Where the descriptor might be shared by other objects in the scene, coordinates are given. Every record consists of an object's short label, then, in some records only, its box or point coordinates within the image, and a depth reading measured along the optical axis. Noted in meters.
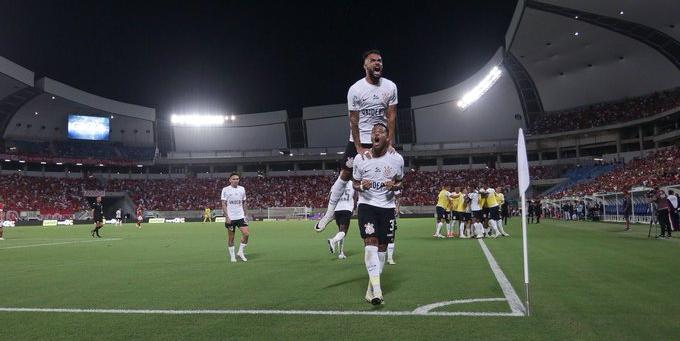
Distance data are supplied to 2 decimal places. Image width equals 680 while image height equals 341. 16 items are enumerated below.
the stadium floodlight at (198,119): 77.69
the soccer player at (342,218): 11.77
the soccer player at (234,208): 12.30
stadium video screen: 69.38
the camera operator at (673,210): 20.12
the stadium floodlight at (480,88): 58.94
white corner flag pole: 5.18
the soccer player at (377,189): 6.21
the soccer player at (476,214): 18.41
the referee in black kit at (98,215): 25.03
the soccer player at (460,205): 18.58
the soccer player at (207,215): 53.94
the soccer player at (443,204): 18.77
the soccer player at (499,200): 20.20
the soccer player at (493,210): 18.81
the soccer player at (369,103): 6.77
